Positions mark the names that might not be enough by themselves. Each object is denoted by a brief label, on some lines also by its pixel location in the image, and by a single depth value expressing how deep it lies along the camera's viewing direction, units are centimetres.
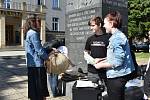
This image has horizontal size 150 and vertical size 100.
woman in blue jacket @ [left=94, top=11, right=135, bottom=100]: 207
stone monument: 389
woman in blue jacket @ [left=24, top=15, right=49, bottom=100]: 276
